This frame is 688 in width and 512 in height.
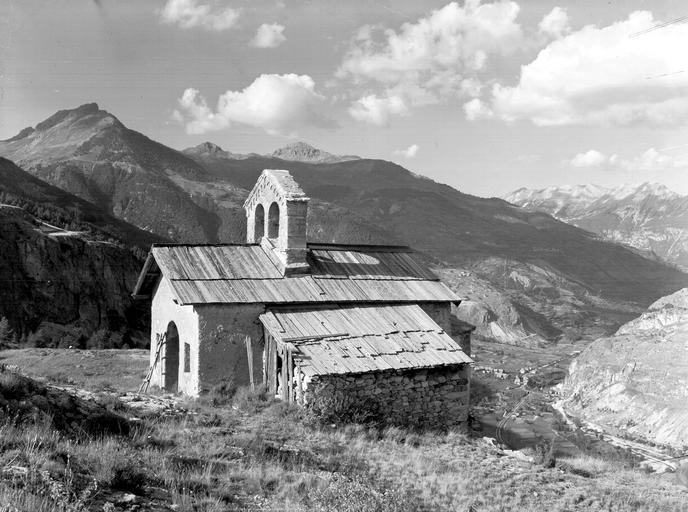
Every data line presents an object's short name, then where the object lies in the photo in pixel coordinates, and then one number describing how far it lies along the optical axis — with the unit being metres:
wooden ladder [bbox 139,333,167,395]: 17.91
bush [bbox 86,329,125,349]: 41.31
